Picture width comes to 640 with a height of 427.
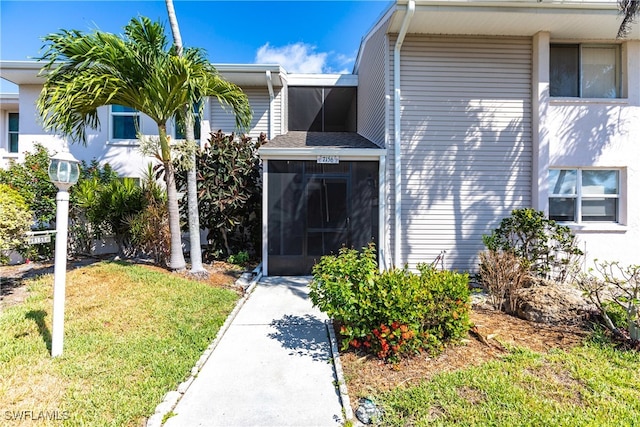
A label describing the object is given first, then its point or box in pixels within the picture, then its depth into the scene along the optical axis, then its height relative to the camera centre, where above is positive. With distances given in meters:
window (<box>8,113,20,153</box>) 11.32 +3.27
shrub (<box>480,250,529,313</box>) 4.90 -1.09
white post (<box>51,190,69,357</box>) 3.44 -0.73
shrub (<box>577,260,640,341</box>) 3.74 -1.25
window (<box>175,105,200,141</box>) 9.45 +2.70
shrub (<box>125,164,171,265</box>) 7.03 -0.38
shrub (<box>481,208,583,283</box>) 5.73 -0.58
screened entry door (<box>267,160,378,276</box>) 7.24 +0.12
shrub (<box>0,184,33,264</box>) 4.71 -0.12
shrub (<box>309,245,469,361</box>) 3.41 -1.10
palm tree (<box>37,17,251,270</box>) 5.32 +2.68
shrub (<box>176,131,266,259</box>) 7.87 +0.64
